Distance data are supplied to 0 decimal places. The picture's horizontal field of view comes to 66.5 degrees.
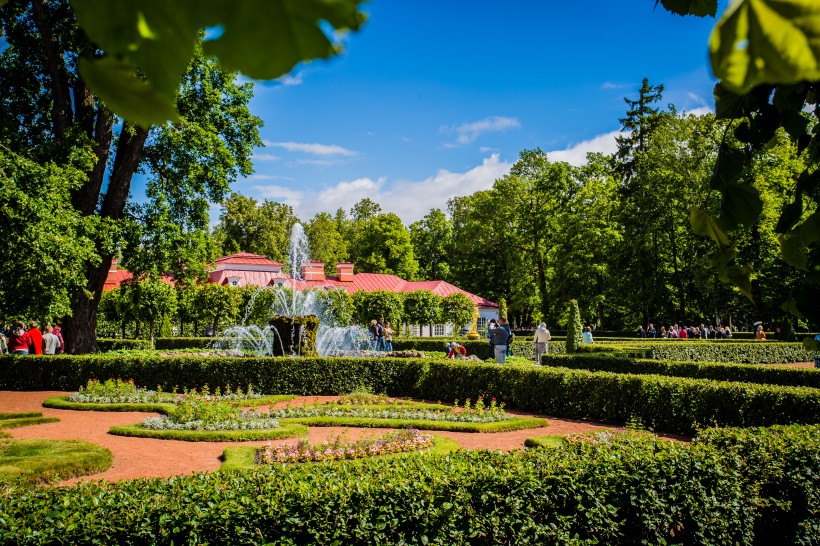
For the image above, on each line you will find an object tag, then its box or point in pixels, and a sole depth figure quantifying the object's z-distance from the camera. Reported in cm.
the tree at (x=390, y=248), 6103
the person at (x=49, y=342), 1830
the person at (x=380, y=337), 2403
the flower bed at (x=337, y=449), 866
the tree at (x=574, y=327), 2587
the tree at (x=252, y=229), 6056
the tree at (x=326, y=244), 6694
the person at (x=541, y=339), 2161
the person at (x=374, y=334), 2392
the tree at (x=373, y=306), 3741
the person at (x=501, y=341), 1844
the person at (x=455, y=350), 2200
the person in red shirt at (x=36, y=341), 1780
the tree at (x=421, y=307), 3966
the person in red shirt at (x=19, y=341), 1703
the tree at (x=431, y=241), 6450
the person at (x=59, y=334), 2048
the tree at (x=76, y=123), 1662
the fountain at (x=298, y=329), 1881
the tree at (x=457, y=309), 4016
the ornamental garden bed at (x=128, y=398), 1293
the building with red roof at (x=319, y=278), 4812
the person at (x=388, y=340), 2420
